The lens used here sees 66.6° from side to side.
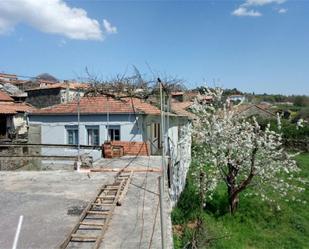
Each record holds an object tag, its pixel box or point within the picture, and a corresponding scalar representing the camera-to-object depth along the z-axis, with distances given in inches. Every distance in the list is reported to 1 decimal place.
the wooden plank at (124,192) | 183.0
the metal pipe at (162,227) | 119.3
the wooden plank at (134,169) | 261.1
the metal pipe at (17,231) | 136.1
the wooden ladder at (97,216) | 137.9
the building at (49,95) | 815.0
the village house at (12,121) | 784.3
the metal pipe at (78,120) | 447.4
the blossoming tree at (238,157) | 382.3
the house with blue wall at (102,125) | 445.1
